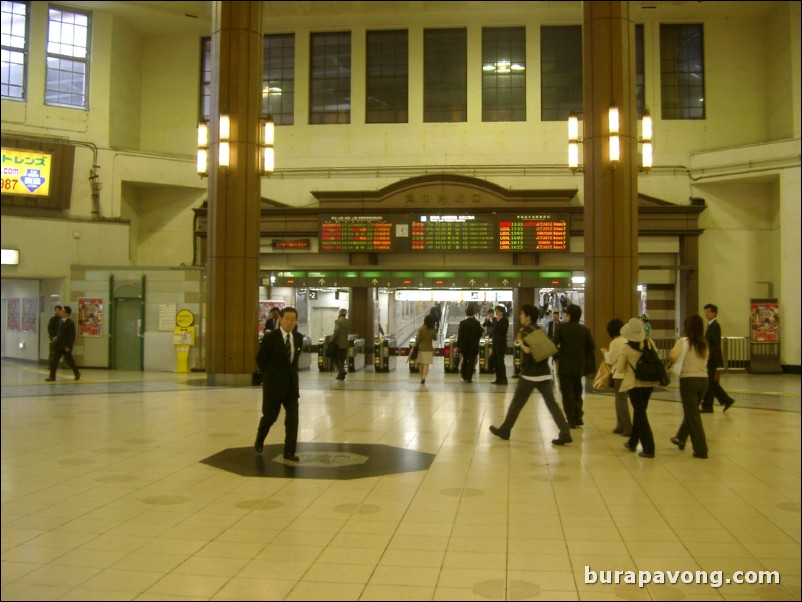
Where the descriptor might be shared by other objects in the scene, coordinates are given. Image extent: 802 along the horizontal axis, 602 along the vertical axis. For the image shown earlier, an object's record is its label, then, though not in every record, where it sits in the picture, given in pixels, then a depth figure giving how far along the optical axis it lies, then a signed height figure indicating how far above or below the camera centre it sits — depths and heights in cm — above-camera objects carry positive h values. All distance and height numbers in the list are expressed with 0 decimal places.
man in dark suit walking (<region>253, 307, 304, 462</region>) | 749 -60
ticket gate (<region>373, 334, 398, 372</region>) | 1825 -92
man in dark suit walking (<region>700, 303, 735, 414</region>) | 1005 -62
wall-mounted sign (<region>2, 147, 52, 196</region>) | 1488 +339
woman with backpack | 769 -68
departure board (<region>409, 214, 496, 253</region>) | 1958 +231
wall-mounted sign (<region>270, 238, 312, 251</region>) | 2056 +208
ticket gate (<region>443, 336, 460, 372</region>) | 1775 -91
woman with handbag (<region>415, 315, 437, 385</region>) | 1529 -56
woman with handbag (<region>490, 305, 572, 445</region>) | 834 -77
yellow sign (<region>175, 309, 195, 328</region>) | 1750 -3
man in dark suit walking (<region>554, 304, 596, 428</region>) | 936 -50
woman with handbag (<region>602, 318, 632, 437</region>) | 887 -107
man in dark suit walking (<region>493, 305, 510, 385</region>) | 1451 -44
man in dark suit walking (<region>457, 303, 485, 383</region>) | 1487 -48
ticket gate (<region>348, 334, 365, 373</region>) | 1825 -90
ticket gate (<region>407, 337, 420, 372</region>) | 1788 -121
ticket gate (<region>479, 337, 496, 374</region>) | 1798 -95
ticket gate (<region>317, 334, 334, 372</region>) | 1872 -111
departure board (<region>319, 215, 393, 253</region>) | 1984 +232
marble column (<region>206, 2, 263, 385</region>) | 1418 +214
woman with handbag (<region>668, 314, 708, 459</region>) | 744 -54
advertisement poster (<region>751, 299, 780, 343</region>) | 1814 -2
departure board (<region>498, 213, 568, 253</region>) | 1939 +232
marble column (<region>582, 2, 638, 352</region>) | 1295 +248
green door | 1808 -46
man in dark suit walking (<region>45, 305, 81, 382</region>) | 1460 -56
